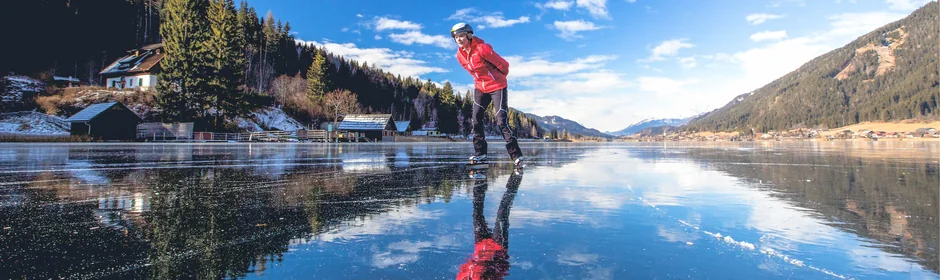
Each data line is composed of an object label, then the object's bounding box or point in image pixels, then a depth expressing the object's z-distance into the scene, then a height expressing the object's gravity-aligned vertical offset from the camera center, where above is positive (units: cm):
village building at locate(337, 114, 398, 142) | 5952 +195
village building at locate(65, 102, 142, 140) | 3288 +120
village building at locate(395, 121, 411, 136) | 7406 +210
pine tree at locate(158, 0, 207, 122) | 3628 +646
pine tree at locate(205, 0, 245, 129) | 3894 +747
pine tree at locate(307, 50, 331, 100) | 7094 +1047
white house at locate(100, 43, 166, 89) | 5134 +875
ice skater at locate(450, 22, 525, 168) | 606 +105
